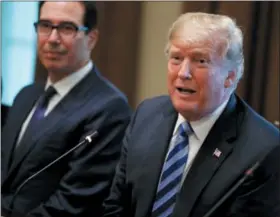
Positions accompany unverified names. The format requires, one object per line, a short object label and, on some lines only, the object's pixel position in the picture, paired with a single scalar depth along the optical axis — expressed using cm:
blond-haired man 332
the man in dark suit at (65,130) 360
